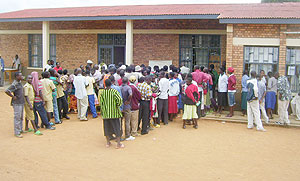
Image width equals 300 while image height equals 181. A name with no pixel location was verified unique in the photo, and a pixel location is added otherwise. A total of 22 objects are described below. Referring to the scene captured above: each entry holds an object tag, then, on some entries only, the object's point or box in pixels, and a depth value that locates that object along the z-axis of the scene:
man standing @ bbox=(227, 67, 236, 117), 10.39
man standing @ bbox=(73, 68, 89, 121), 9.90
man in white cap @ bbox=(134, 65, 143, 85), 9.98
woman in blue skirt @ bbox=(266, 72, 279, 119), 10.26
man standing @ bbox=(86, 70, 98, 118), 10.14
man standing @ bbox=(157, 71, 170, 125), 9.48
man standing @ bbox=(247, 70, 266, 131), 9.20
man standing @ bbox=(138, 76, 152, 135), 8.45
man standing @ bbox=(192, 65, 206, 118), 10.27
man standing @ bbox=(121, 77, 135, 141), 7.82
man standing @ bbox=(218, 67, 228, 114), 10.68
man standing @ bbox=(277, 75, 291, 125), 9.56
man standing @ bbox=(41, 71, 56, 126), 8.94
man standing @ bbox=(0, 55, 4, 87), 16.36
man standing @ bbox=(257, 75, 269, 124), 9.57
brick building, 10.81
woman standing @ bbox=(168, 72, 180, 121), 9.76
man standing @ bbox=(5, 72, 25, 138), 7.92
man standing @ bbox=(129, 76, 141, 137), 8.11
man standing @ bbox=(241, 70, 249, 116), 10.43
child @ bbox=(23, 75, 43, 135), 8.23
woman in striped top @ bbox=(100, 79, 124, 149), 7.27
